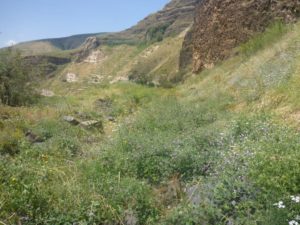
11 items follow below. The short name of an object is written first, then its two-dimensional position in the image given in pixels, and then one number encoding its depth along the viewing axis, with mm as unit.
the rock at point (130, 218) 3082
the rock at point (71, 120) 7404
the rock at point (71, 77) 92926
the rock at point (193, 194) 3034
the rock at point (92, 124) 7224
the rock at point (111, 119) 8430
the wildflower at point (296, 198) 2259
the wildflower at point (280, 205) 2263
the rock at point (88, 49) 109483
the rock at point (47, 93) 14141
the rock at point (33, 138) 6050
